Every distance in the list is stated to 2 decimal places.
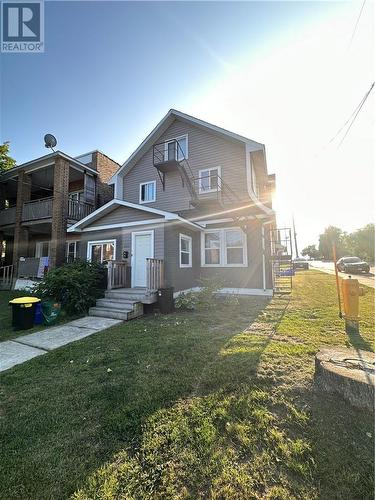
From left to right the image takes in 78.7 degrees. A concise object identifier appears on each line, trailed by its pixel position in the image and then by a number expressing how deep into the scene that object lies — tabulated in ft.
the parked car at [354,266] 73.41
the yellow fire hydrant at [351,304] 17.70
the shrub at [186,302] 26.71
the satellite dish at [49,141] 42.83
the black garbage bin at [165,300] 25.63
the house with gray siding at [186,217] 30.99
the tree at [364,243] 137.98
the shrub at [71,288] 26.18
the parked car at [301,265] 111.63
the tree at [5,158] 56.80
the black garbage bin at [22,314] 21.90
